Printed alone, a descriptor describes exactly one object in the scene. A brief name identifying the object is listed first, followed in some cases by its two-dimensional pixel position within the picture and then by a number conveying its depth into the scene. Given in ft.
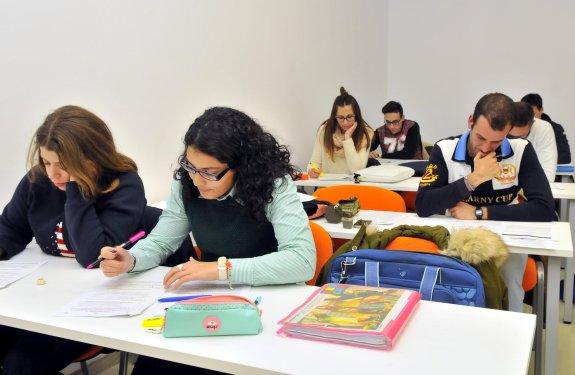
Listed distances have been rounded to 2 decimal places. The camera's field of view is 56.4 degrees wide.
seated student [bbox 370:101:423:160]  17.65
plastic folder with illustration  3.75
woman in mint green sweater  5.02
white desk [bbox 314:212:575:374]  6.50
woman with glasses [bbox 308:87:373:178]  14.01
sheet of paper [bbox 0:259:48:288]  5.65
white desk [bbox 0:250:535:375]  3.48
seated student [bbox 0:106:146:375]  6.09
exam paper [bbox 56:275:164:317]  4.58
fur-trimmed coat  5.41
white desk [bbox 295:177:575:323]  10.04
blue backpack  5.11
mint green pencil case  4.00
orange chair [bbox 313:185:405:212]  9.34
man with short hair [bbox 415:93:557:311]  7.94
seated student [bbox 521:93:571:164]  17.32
